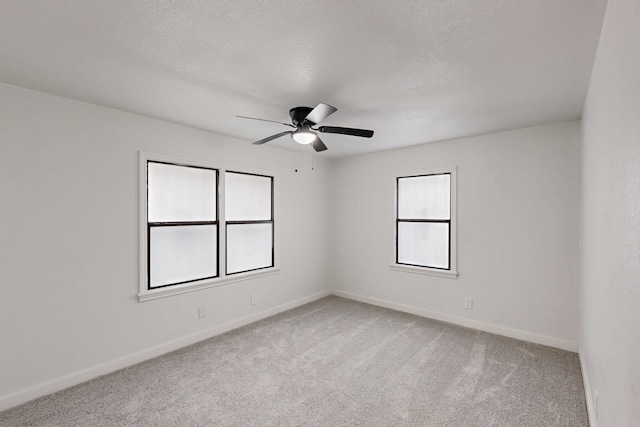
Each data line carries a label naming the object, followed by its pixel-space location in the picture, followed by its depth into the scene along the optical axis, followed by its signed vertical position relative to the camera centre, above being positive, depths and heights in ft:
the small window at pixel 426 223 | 13.65 -0.50
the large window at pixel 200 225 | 10.68 -0.58
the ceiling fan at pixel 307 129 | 8.36 +2.46
